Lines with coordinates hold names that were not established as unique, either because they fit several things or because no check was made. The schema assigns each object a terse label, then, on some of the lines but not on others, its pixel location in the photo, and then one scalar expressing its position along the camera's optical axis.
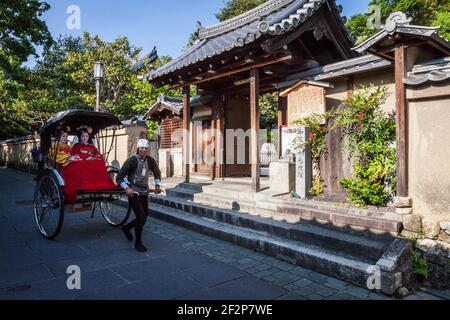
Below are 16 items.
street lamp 11.98
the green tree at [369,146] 5.83
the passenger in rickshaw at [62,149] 6.70
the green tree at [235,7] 29.92
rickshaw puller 5.73
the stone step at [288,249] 4.36
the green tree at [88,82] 21.45
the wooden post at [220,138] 11.51
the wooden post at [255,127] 7.75
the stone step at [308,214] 5.08
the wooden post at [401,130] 5.14
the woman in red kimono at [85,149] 6.77
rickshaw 6.15
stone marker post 7.05
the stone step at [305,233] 4.77
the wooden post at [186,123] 10.09
